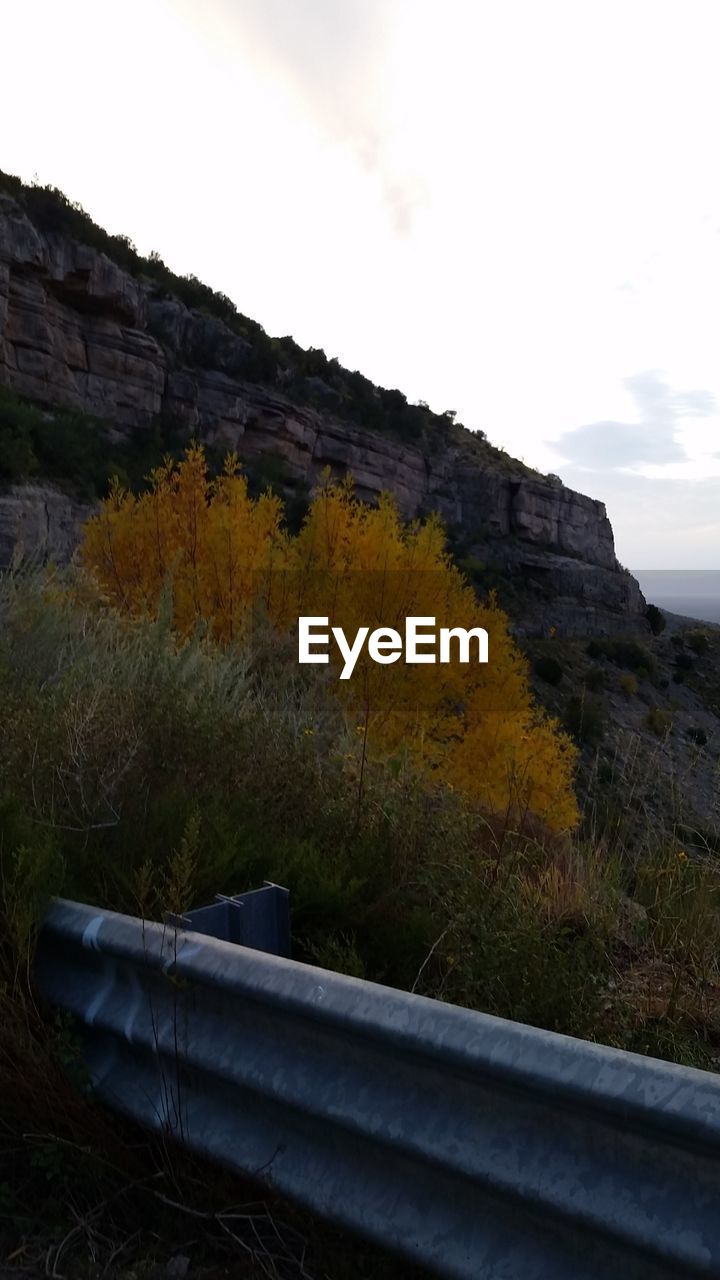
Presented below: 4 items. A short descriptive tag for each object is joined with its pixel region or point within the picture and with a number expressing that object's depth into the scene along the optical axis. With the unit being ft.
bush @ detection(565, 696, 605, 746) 118.38
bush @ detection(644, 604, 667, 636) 326.65
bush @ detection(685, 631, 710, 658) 306.96
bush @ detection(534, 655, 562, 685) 201.57
